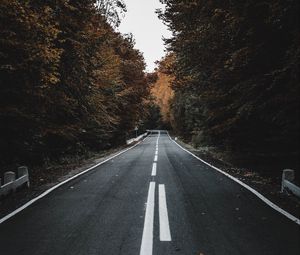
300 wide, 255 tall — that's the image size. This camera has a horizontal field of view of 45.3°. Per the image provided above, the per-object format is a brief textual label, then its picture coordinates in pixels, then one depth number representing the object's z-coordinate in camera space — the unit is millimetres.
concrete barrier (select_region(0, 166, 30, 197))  9888
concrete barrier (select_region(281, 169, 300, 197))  10025
